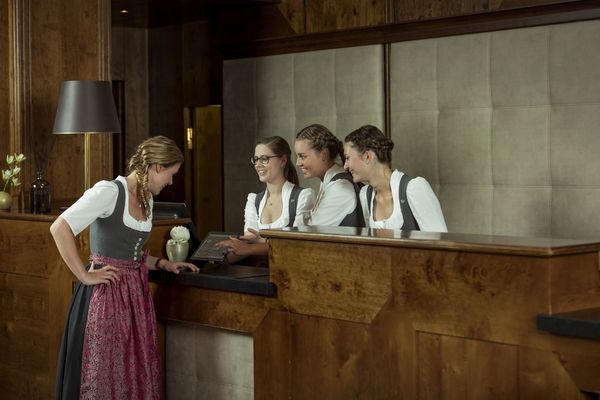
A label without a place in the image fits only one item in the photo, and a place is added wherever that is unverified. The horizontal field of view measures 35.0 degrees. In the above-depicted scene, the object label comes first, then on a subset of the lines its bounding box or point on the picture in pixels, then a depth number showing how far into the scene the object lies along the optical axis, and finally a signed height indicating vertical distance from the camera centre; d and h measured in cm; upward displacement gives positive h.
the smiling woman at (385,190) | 427 +1
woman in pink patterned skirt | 396 -45
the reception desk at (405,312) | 287 -43
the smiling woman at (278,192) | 469 +1
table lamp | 554 +51
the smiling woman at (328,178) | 454 +8
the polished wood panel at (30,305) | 483 -56
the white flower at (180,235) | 443 -18
